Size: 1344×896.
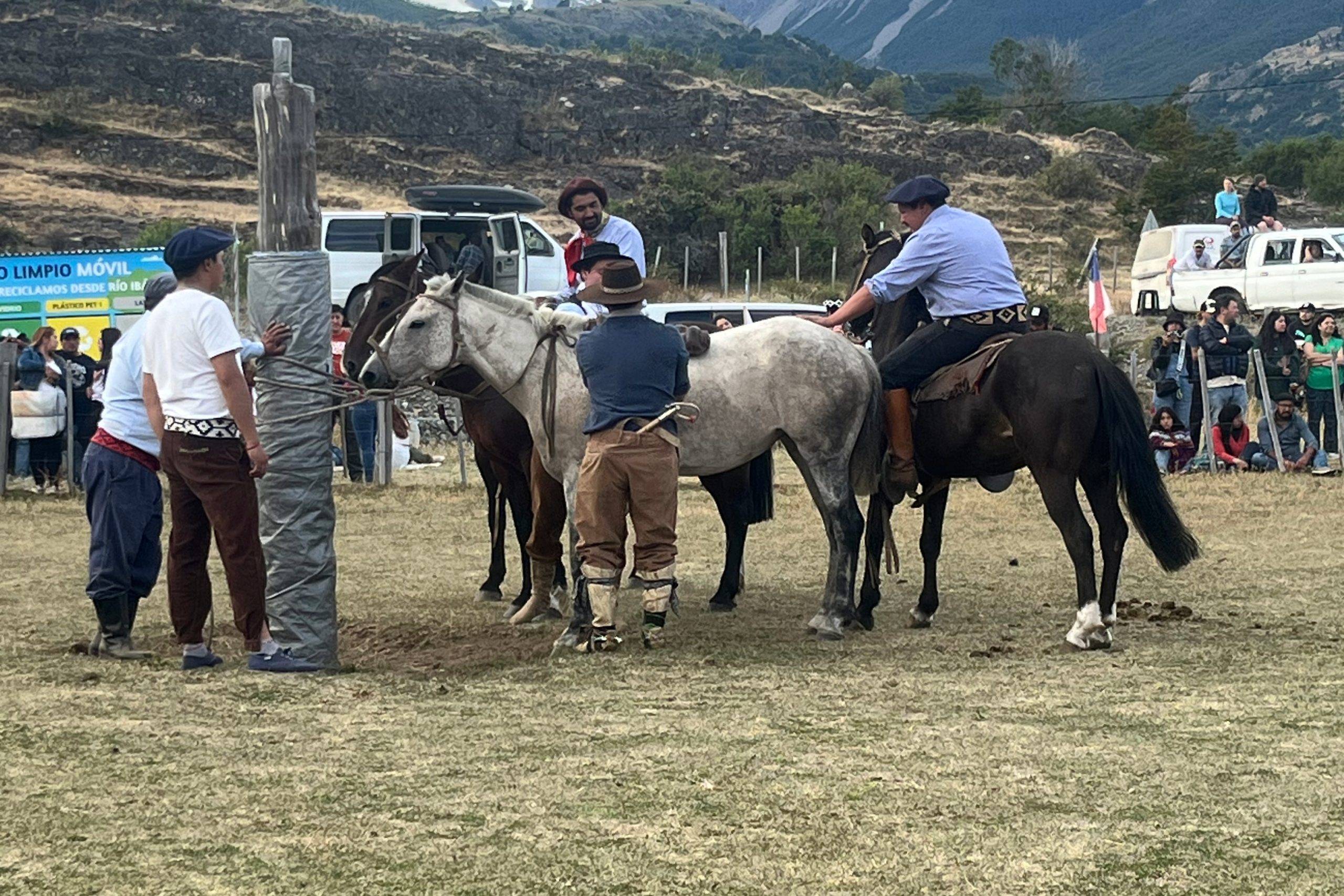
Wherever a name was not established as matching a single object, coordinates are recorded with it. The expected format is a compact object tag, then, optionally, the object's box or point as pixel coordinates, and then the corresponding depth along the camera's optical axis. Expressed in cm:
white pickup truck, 2908
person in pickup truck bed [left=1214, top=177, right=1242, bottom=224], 3381
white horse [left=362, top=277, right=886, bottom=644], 891
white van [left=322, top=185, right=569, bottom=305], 2812
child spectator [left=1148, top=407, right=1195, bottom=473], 1816
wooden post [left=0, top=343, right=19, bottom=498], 1777
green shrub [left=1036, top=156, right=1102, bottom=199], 6119
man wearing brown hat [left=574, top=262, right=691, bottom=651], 827
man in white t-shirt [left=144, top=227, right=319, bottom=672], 741
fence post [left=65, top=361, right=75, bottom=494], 1783
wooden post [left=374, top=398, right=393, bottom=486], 1834
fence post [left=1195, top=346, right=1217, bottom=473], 1805
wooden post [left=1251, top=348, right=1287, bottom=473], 1789
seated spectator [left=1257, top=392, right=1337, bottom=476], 1803
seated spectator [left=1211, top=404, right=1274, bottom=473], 1809
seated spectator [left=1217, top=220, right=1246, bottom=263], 3069
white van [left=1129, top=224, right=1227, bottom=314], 3334
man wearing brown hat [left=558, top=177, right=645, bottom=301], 1016
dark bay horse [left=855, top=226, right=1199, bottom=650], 827
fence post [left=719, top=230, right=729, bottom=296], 4012
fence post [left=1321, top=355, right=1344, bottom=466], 1802
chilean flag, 2577
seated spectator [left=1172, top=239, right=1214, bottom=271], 3166
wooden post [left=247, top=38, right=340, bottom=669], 765
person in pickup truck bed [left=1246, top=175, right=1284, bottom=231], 3362
